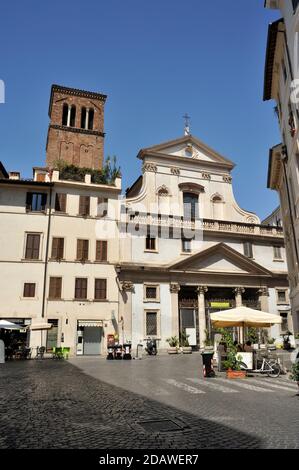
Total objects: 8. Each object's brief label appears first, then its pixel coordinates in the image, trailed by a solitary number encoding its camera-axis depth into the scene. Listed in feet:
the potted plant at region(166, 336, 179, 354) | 93.97
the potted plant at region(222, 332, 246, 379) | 44.27
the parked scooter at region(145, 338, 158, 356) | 91.20
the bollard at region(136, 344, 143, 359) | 83.98
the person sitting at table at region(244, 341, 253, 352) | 49.08
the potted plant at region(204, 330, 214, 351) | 94.89
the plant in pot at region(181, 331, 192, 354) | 94.84
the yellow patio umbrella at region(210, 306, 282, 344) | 50.42
